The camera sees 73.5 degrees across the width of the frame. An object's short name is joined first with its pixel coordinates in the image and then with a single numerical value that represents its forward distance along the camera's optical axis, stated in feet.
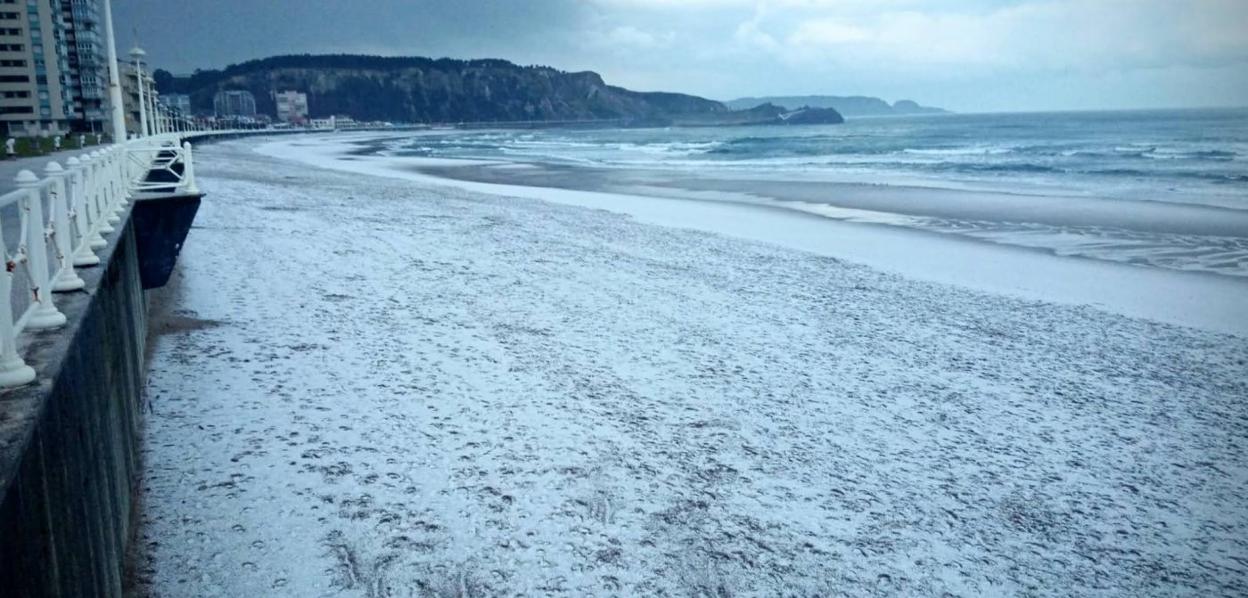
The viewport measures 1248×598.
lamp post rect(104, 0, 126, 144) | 37.37
